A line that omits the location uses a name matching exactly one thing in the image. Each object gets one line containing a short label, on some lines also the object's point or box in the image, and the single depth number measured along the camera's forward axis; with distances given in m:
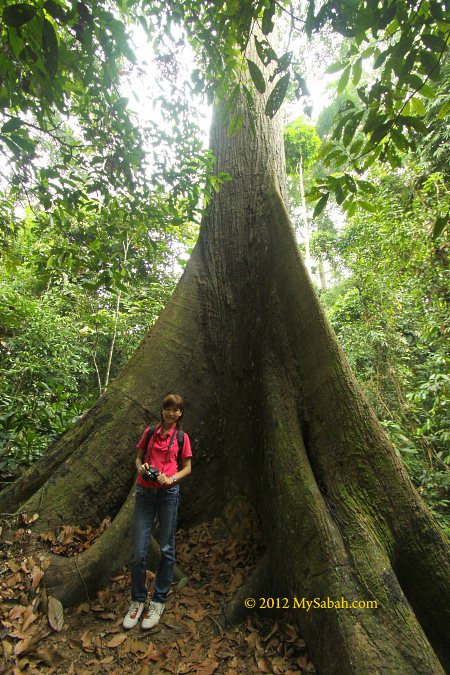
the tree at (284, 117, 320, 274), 10.36
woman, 2.31
